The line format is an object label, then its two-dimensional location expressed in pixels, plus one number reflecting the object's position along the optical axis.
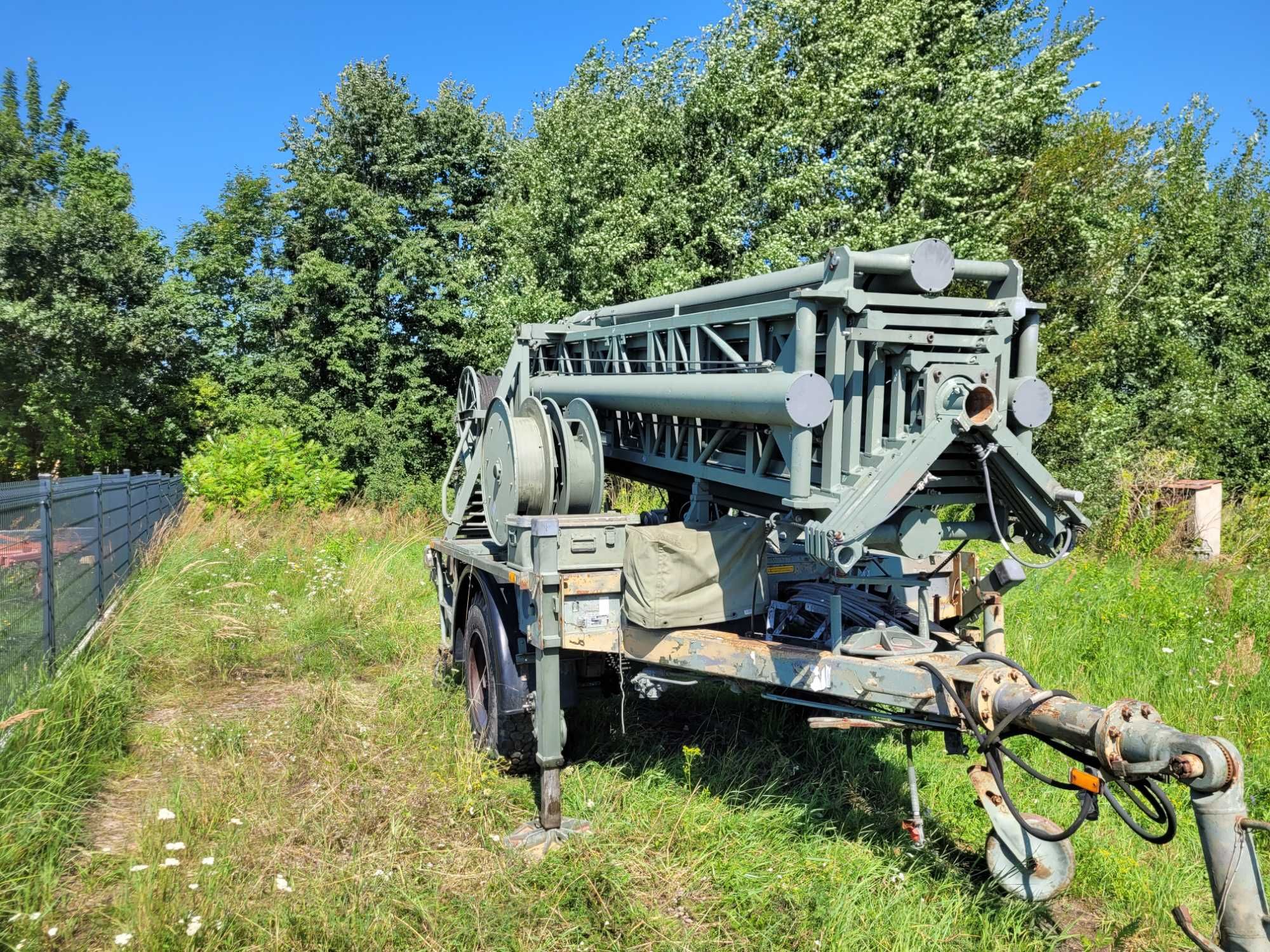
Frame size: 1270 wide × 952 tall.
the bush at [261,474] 15.45
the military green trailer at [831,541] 3.44
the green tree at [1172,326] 16.81
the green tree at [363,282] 21.36
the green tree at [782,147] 15.87
